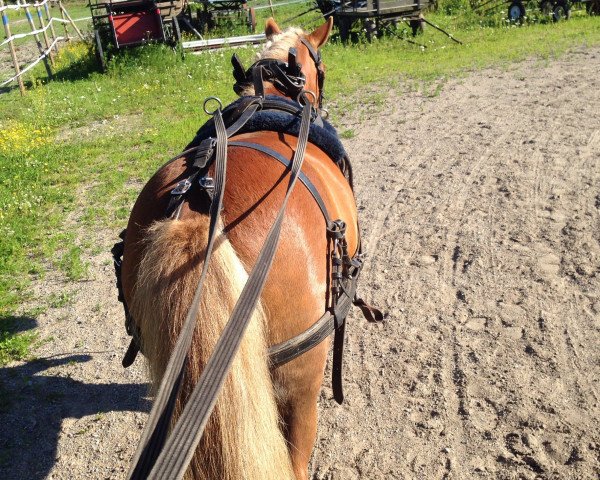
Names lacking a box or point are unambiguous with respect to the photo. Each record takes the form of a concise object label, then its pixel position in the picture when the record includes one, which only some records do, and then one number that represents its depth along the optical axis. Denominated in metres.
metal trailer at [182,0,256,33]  17.56
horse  1.62
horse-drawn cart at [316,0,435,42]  13.80
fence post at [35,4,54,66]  13.17
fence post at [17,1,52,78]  12.49
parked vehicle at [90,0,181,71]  12.34
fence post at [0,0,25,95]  11.16
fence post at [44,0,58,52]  14.93
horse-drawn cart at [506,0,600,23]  14.68
